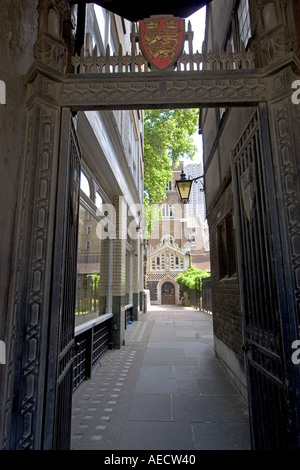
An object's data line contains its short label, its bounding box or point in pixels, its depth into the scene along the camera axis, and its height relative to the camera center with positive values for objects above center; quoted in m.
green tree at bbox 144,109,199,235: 18.64 +10.12
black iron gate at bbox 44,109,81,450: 2.22 -0.10
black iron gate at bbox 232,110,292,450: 2.33 -0.13
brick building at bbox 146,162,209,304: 41.97 +5.86
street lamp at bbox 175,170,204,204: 7.79 +2.67
